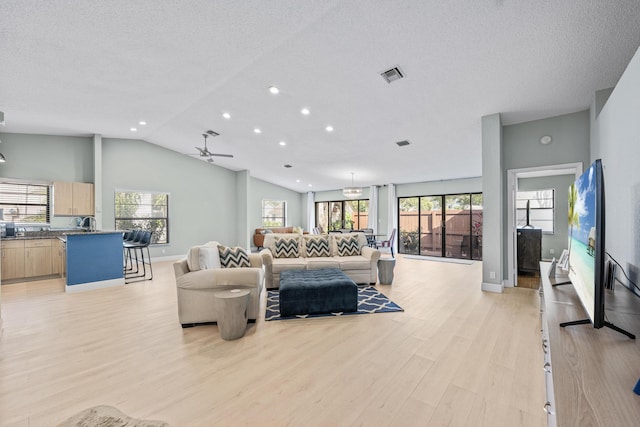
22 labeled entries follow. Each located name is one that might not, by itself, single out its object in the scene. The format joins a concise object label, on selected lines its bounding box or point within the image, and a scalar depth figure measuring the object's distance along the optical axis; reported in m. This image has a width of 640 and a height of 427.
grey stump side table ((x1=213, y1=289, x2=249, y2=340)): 2.72
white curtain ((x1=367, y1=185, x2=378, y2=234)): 10.14
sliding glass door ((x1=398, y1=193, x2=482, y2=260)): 8.23
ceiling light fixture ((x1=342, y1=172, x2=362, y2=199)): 8.37
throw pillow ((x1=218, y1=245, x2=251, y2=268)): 3.61
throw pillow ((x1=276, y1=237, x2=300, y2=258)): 4.98
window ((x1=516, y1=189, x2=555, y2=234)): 6.68
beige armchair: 3.08
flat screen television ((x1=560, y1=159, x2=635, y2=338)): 1.20
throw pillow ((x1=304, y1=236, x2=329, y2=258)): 5.09
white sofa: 4.50
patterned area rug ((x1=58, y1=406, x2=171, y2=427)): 1.64
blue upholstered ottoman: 3.32
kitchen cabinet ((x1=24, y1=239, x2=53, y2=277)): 5.45
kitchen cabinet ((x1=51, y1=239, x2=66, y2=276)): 5.71
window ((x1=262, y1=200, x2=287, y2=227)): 11.16
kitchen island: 4.62
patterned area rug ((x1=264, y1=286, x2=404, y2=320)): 3.38
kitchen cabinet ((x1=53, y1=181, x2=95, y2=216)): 6.08
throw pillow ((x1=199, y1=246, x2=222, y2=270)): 3.29
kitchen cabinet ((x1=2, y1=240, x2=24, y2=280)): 5.24
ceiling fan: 6.50
